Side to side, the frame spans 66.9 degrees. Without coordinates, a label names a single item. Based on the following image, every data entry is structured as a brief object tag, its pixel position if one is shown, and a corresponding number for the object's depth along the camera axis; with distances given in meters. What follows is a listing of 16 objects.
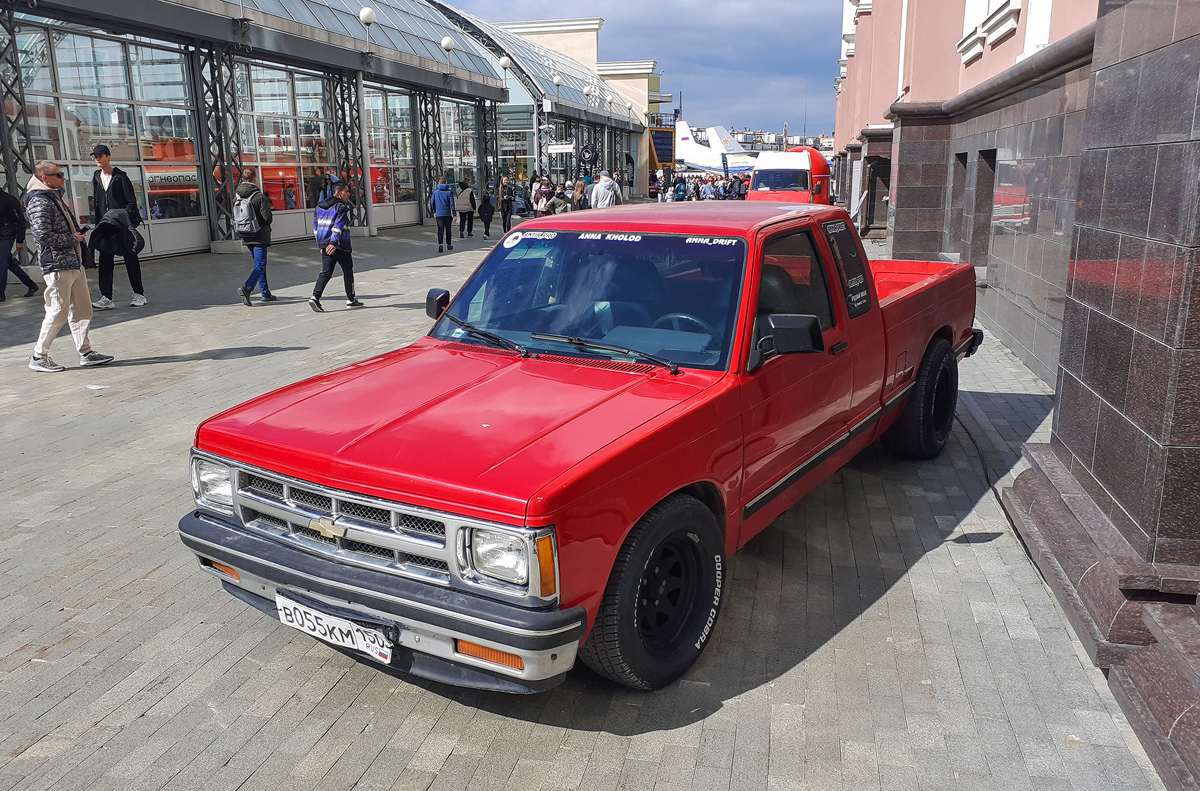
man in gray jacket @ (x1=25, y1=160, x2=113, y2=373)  8.50
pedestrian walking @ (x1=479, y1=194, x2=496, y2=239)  25.44
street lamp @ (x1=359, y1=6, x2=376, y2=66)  22.73
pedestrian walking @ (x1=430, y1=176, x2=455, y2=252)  20.64
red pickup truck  2.88
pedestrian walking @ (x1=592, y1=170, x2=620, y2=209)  18.47
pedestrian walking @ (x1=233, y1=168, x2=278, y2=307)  12.46
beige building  62.60
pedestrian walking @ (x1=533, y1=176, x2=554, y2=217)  20.94
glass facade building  16.38
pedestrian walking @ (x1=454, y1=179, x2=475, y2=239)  23.12
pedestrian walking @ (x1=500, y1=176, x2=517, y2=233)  26.81
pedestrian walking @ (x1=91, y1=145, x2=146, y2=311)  12.15
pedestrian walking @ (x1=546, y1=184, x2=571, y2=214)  19.55
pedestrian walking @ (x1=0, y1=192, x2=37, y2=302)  12.75
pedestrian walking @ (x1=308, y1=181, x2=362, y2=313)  11.99
